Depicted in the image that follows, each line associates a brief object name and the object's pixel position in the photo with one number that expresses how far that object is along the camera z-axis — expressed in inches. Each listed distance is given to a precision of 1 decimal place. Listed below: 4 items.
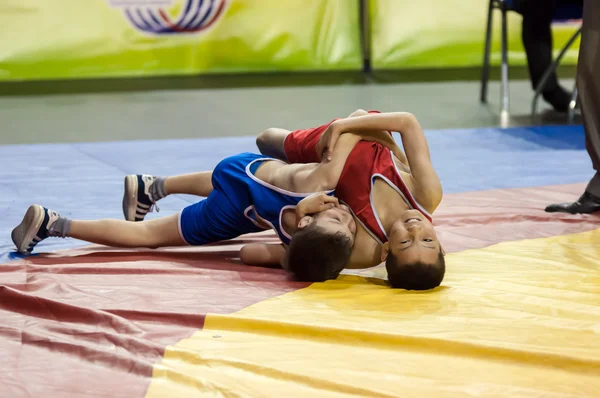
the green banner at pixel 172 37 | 545.0
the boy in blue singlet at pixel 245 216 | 196.4
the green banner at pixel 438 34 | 583.2
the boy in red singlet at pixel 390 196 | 185.6
